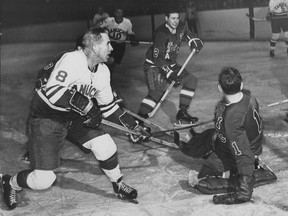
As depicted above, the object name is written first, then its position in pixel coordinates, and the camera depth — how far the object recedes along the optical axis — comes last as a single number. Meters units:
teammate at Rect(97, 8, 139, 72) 7.10
